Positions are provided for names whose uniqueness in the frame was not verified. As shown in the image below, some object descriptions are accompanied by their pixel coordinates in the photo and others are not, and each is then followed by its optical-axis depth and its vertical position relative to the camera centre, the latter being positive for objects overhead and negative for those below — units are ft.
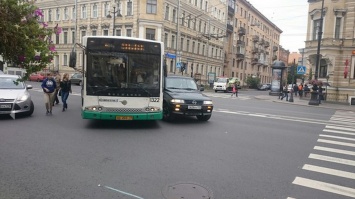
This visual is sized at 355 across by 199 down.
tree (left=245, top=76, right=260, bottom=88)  211.61 -1.56
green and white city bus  30.07 -0.47
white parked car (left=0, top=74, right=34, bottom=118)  34.04 -3.14
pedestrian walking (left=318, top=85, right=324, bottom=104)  91.18 -3.56
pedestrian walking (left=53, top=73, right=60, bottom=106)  47.49 -0.89
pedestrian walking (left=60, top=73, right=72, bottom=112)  44.69 -2.29
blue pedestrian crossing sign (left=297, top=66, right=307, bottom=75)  87.29 +3.17
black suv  35.70 -3.11
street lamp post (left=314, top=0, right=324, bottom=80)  82.96 +11.44
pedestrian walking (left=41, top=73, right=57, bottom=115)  39.29 -2.25
